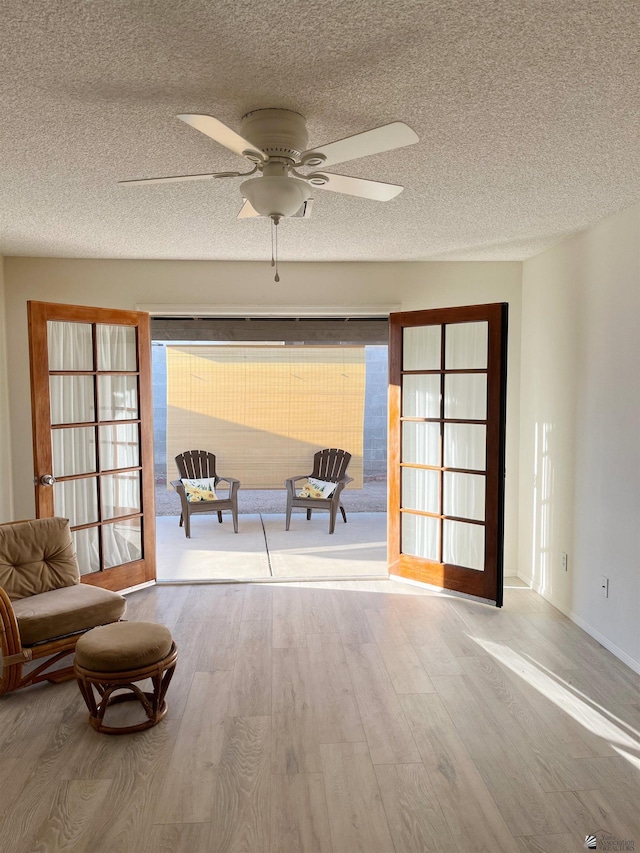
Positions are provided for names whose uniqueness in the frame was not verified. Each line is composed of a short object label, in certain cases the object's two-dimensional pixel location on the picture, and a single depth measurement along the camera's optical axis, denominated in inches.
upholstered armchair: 120.0
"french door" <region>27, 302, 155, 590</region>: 158.9
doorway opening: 317.7
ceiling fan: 80.0
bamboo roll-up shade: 318.7
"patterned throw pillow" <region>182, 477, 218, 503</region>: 269.6
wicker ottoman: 105.7
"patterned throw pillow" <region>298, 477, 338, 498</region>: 273.3
